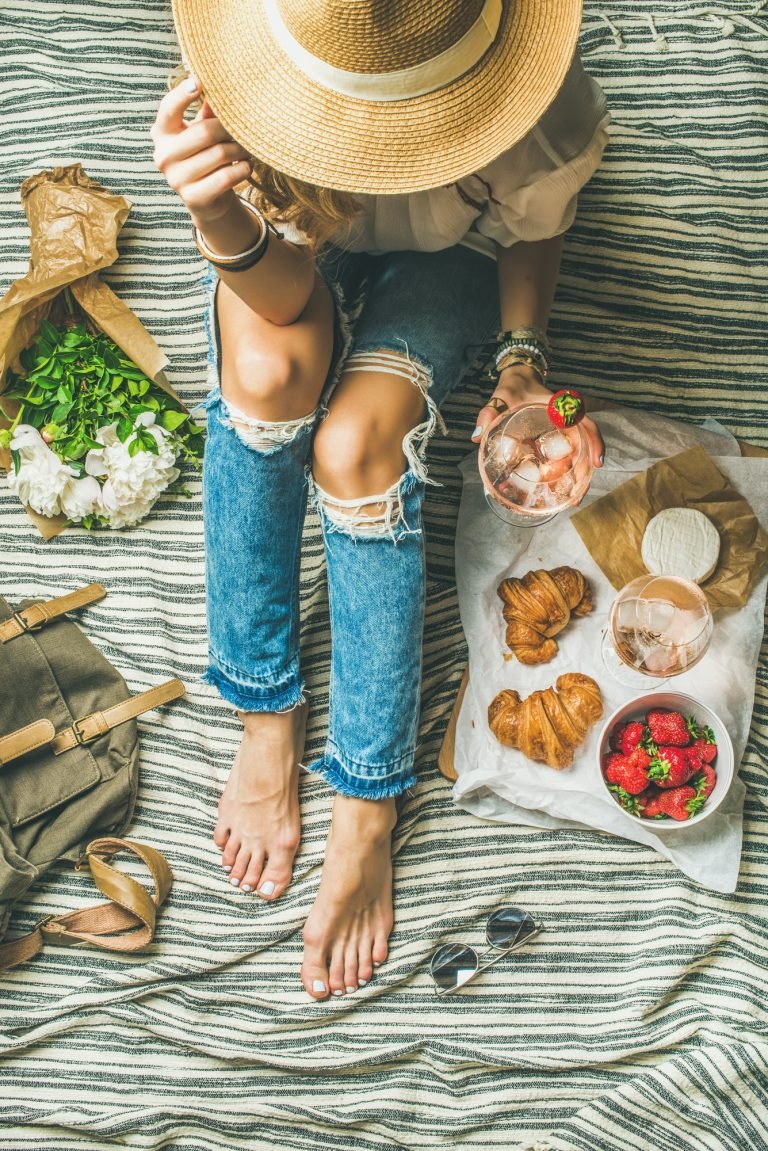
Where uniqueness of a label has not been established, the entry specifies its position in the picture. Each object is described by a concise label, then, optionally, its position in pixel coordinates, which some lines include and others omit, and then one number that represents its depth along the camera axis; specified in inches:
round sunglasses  53.2
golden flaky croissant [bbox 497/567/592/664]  52.6
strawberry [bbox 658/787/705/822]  49.8
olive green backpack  52.6
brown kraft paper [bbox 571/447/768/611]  53.7
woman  30.2
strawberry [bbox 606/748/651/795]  49.4
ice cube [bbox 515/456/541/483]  46.5
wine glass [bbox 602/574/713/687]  49.8
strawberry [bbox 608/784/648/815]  50.4
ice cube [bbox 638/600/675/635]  50.5
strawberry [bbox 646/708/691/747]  49.8
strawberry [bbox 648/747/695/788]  49.4
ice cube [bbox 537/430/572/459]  45.9
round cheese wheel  52.3
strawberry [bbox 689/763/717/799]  50.3
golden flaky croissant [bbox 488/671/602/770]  51.4
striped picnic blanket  52.8
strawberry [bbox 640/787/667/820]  50.3
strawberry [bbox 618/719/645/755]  50.2
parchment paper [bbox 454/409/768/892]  52.5
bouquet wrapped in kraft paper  54.9
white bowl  49.6
